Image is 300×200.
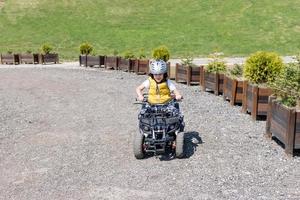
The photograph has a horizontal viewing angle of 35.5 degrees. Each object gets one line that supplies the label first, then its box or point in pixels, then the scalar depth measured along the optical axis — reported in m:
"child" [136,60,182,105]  9.86
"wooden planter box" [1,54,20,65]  37.28
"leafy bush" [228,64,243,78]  17.75
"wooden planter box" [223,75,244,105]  14.97
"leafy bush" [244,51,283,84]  15.73
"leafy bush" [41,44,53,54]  37.03
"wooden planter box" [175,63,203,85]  20.75
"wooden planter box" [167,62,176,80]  23.38
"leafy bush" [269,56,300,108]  10.39
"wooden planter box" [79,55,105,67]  30.09
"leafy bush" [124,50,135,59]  27.49
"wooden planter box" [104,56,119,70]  28.25
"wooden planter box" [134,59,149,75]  25.45
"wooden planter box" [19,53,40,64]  36.94
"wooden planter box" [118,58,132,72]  26.80
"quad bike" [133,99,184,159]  9.35
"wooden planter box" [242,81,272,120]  12.77
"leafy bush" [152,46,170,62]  27.74
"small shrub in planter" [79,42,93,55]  33.94
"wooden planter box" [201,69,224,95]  17.44
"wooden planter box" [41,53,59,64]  36.41
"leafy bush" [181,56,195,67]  21.61
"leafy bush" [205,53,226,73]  18.84
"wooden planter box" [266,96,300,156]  9.40
